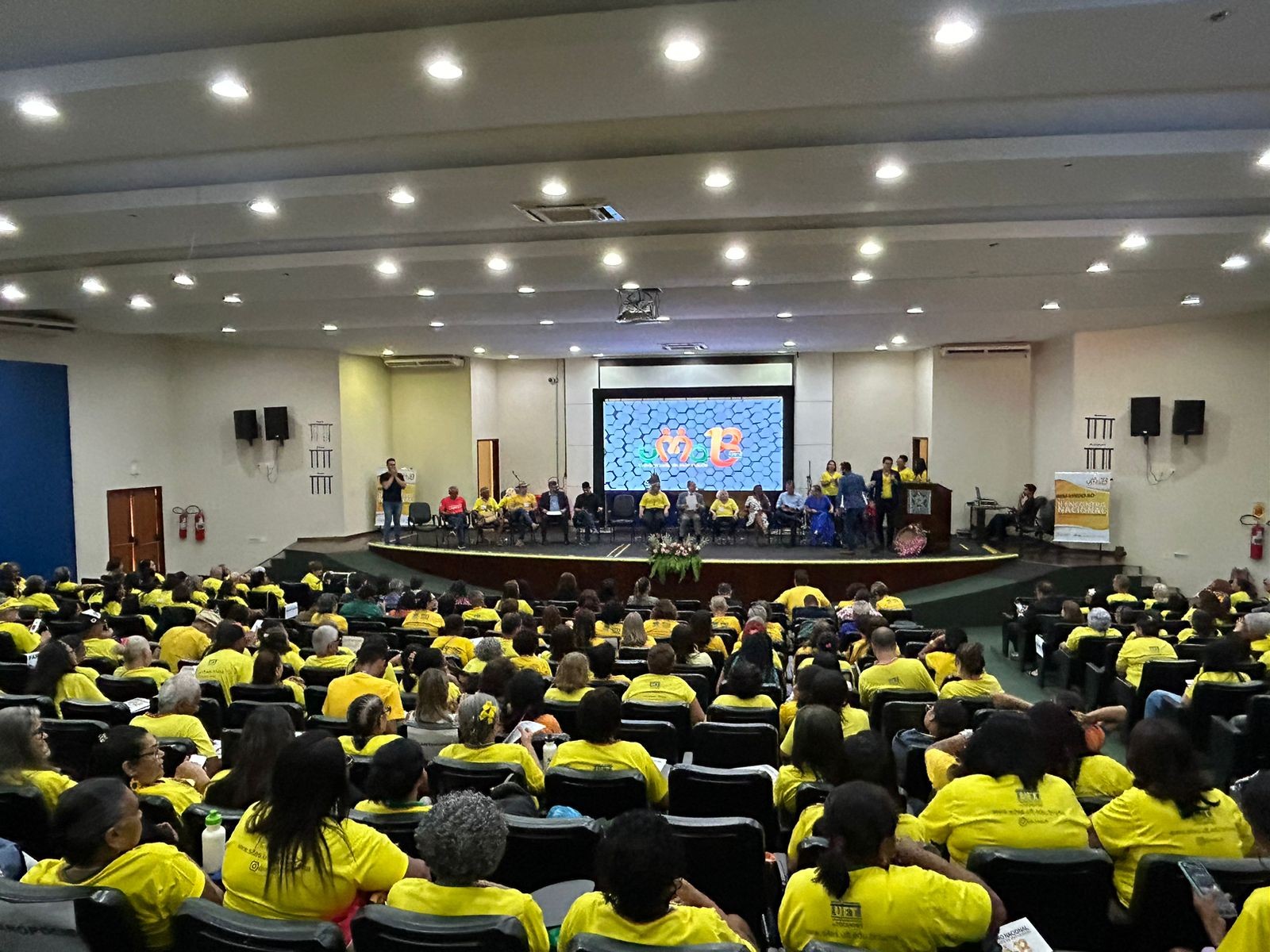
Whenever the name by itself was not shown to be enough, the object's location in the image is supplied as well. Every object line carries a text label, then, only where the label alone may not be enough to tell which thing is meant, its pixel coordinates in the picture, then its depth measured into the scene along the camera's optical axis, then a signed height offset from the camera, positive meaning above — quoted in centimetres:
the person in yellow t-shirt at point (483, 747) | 328 -123
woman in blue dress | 1366 -119
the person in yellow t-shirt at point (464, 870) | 203 -108
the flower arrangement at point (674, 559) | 1180 -161
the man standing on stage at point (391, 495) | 1457 -77
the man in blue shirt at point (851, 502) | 1298 -90
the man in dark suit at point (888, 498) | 1323 -86
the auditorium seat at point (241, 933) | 190 -115
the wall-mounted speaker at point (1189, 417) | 1194 +38
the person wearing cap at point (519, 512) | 1441 -109
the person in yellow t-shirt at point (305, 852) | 223 -113
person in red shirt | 1417 -109
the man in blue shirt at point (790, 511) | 1373 -109
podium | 1272 -103
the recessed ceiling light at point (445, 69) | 409 +199
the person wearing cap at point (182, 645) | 607 -145
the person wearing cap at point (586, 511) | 1438 -110
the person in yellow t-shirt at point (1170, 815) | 263 -123
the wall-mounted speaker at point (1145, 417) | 1223 +41
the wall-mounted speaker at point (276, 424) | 1518 +58
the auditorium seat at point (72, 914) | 198 -113
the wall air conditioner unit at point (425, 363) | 1697 +192
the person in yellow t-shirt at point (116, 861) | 212 -109
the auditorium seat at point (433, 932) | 186 -113
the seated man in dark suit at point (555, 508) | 1441 -103
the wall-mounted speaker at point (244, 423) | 1512 +60
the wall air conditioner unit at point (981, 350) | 1520 +183
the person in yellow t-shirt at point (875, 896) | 205 -117
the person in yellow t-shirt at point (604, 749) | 328 -124
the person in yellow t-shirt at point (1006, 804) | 263 -120
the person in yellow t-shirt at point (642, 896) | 194 -109
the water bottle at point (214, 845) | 264 -128
